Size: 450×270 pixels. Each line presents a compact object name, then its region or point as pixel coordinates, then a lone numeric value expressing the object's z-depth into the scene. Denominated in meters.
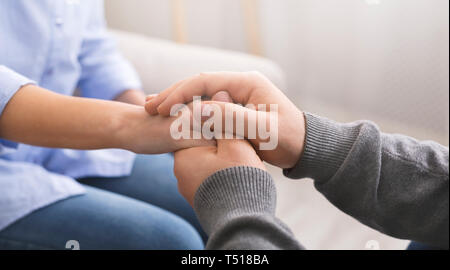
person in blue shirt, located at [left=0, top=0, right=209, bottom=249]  0.96
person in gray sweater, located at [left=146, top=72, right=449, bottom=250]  0.86
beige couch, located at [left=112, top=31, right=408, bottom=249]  1.06
